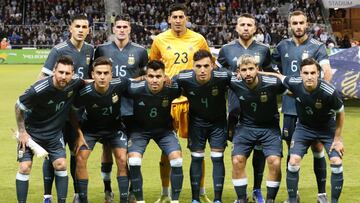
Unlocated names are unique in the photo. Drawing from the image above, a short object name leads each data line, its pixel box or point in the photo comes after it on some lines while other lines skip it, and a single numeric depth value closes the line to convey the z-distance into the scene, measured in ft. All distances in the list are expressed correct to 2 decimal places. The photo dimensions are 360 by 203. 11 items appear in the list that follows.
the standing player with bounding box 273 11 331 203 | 25.00
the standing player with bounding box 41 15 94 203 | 24.85
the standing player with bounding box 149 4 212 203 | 25.36
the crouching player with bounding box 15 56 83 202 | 22.22
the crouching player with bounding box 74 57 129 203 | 23.31
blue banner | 48.03
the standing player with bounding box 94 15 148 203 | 25.25
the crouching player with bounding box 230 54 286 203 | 23.35
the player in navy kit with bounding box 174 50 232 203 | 24.03
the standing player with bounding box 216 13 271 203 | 25.09
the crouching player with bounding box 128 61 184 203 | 23.50
